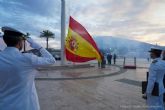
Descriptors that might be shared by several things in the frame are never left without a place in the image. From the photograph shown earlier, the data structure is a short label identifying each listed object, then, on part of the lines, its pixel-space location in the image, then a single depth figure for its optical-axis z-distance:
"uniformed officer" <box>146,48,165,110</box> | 2.09
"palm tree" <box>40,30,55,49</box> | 37.98
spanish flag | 9.96
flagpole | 11.67
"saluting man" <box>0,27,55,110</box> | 1.16
